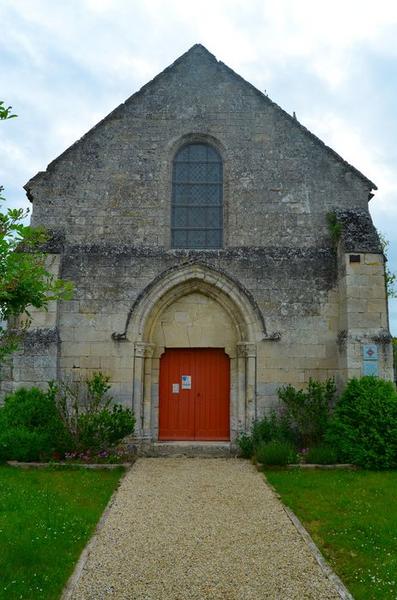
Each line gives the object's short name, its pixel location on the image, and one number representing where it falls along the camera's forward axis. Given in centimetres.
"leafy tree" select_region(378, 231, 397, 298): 1416
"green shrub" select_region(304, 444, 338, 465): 920
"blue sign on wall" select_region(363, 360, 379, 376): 1000
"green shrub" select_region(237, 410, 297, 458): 1006
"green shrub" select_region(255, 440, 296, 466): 912
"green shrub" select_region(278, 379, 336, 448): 1010
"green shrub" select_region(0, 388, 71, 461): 920
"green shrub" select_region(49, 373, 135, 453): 958
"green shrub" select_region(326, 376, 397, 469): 900
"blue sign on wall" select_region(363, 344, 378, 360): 1006
